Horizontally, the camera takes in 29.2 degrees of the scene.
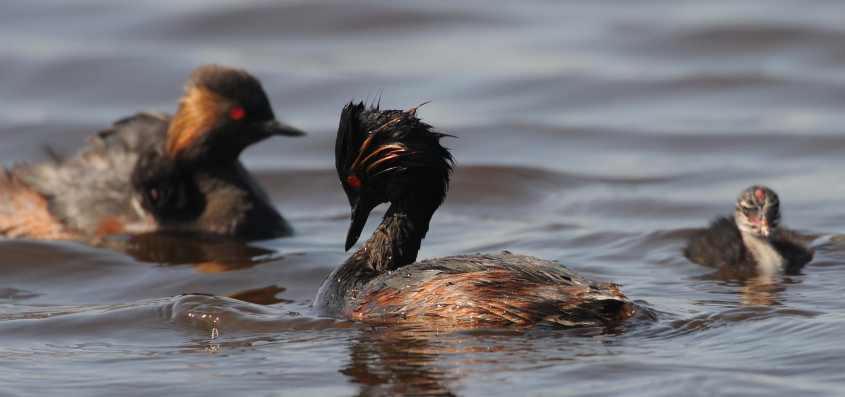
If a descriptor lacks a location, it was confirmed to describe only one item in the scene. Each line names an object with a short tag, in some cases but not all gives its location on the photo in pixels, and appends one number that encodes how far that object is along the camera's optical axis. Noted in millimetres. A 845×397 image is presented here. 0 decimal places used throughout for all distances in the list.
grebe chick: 10977
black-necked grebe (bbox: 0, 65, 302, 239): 12602
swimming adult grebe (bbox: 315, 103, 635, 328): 8383
